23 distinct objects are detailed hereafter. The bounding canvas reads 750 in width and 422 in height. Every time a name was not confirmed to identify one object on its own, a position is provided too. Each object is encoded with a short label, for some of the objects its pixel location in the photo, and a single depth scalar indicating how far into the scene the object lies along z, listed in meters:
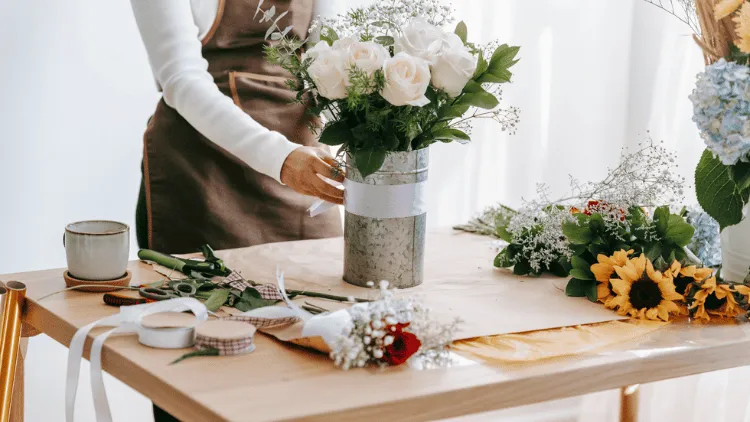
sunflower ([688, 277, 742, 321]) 2.34
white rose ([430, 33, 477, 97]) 2.31
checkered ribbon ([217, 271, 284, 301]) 2.33
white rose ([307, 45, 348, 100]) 2.31
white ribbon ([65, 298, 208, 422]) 2.12
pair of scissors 2.31
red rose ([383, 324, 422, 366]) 2.11
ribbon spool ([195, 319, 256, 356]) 2.13
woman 2.78
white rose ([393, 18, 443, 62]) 2.32
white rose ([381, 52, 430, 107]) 2.27
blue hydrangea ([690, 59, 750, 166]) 2.28
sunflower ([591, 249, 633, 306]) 2.39
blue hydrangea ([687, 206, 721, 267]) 2.54
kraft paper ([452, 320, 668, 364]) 2.17
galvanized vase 2.40
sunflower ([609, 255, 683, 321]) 2.33
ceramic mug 2.34
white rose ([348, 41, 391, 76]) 2.29
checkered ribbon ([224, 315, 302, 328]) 2.23
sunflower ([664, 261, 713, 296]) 2.35
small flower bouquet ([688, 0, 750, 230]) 2.28
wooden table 2.00
